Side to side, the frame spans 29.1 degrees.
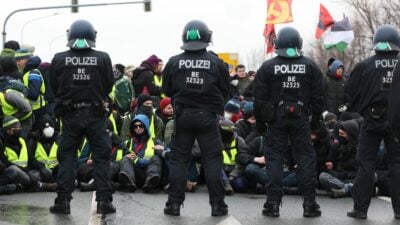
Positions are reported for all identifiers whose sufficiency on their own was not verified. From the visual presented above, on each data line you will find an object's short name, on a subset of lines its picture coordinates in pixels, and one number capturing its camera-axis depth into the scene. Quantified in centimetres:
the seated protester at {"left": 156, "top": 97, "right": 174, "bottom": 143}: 1262
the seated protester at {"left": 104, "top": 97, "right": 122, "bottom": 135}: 1221
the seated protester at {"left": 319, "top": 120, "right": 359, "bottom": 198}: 1128
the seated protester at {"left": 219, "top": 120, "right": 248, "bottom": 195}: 1148
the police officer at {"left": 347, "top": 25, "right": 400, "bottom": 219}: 870
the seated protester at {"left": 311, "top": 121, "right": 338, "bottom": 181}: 1147
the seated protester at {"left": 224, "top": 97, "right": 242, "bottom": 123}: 1288
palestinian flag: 1905
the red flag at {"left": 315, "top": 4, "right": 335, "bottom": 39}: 2019
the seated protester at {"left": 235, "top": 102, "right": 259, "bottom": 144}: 1236
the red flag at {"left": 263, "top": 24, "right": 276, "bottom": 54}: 1749
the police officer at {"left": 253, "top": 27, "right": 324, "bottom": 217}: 884
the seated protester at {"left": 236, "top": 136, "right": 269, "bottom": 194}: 1130
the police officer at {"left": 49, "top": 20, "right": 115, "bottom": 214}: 859
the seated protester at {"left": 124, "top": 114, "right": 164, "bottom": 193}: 1109
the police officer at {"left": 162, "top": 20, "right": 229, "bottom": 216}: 873
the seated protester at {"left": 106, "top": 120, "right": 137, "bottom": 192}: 1099
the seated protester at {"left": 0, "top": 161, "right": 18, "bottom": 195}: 1068
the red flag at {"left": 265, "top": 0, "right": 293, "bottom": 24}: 1836
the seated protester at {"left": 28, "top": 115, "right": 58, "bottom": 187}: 1145
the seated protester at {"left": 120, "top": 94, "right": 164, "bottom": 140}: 1209
